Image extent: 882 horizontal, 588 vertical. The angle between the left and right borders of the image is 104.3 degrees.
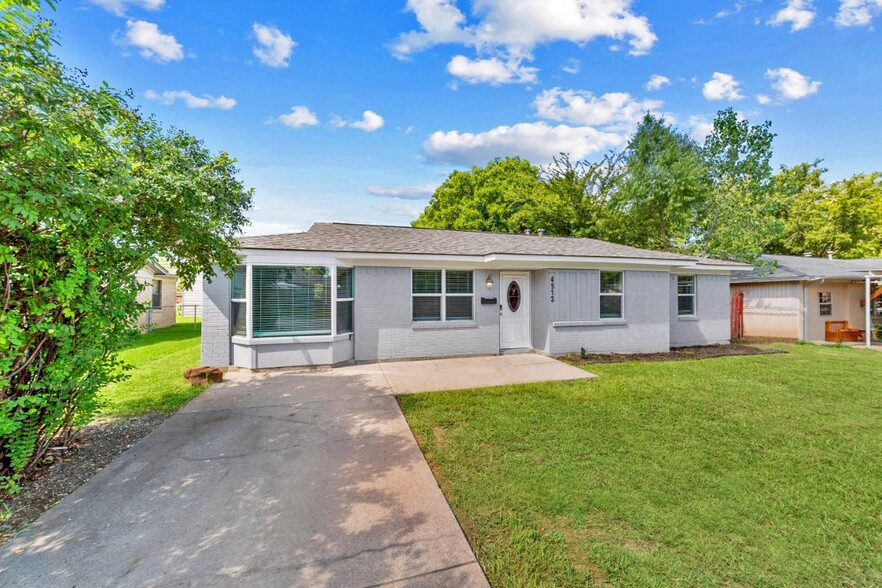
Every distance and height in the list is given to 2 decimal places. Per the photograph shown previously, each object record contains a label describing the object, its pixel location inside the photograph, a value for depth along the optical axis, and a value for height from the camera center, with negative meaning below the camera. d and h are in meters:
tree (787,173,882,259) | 22.11 +4.83
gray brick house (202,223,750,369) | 7.45 -0.02
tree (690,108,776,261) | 14.20 +4.75
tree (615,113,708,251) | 16.89 +5.73
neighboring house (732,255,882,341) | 12.48 +0.02
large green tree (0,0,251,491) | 2.47 +0.60
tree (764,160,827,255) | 22.97 +6.01
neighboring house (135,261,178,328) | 15.19 +0.11
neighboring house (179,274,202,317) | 22.14 -0.22
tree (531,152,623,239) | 20.84 +6.19
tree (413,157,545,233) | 22.98 +7.56
